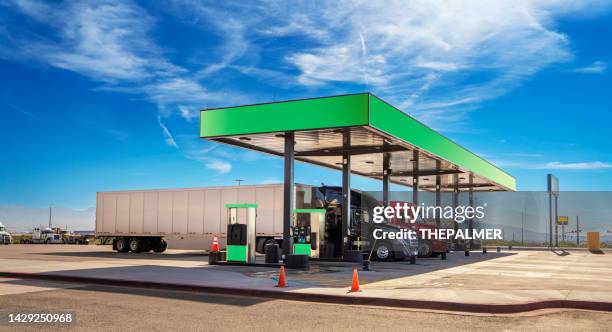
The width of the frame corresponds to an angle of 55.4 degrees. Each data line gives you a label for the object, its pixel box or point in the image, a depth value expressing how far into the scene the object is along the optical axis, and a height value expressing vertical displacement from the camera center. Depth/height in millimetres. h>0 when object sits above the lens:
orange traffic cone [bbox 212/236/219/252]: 21777 -1475
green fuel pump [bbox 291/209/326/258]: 24920 -996
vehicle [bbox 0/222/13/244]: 55725 -3085
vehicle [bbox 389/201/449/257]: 29500 -1811
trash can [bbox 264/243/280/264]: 22094 -1769
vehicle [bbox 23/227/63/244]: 60781 -3303
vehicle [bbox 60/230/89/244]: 60312 -3485
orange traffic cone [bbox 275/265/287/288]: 13862 -1757
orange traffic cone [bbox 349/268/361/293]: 13094 -1731
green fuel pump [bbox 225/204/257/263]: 21812 -1218
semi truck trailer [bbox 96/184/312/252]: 31500 -508
